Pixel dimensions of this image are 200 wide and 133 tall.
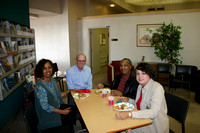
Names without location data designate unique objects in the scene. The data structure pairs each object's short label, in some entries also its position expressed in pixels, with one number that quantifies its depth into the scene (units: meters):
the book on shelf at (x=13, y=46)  3.23
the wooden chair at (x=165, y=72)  5.05
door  7.48
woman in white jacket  1.69
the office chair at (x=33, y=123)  1.73
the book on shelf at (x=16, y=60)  3.43
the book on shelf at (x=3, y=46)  2.82
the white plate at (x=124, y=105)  1.87
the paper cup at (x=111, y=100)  2.00
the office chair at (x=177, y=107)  1.83
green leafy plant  5.18
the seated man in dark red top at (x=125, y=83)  2.62
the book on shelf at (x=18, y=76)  3.52
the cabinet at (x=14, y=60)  2.87
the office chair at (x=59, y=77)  4.41
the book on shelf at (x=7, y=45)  3.01
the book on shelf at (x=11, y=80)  3.15
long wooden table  1.53
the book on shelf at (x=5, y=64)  2.90
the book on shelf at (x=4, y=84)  2.90
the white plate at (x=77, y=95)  2.29
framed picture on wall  6.02
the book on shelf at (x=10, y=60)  3.23
